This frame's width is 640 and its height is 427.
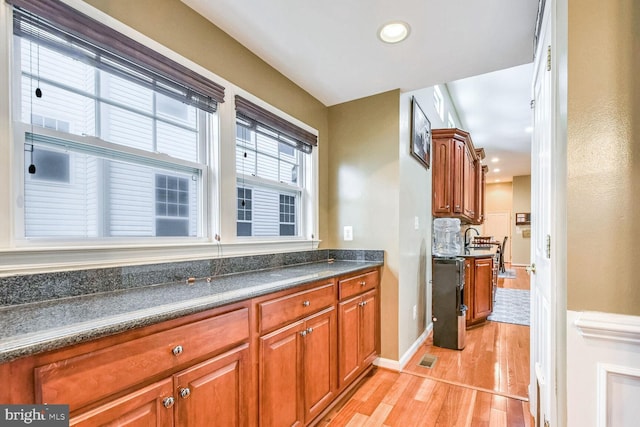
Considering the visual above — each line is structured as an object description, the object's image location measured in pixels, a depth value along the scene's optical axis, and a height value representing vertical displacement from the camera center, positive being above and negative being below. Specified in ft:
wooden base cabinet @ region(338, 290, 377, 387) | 6.73 -3.00
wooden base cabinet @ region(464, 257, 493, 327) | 11.36 -3.00
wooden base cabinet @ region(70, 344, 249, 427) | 2.86 -2.08
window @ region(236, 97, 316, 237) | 6.73 +1.11
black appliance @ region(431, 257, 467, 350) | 9.74 -3.09
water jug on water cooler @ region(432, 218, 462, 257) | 11.43 -0.93
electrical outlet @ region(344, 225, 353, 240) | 9.12 -0.56
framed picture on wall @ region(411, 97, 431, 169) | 9.34 +2.69
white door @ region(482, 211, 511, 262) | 34.01 -1.63
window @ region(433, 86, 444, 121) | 12.42 +4.93
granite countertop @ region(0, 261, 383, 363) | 2.43 -1.05
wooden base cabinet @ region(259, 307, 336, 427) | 4.65 -2.80
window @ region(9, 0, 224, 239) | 3.80 +1.33
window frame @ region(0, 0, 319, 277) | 3.48 -0.14
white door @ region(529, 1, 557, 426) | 4.27 -0.52
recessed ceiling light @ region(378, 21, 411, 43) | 5.90 +3.76
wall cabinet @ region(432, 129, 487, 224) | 11.98 +1.72
